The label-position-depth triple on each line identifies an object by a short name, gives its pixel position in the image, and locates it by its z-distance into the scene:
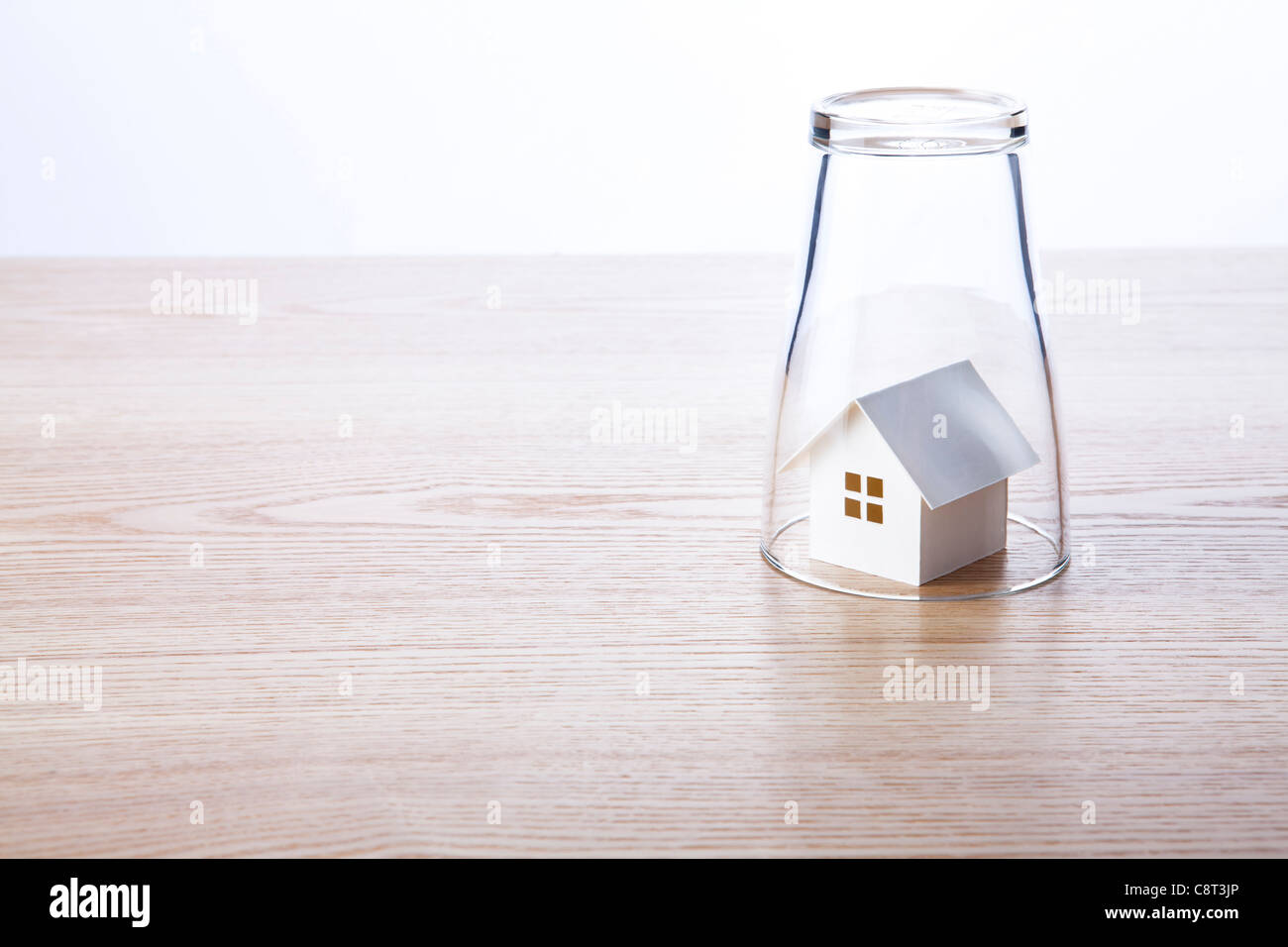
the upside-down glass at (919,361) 0.62
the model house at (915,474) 0.62
